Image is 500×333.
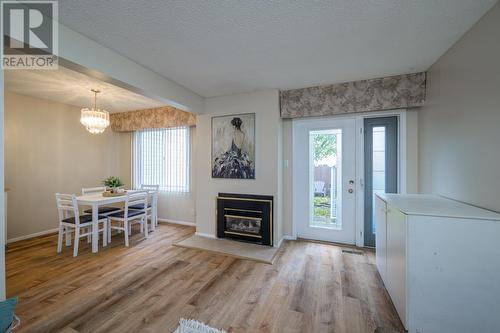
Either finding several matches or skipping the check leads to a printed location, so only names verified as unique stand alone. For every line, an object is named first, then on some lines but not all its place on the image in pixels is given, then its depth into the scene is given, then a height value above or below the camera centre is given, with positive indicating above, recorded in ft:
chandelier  10.49 +2.48
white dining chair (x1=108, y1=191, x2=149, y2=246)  10.82 -2.63
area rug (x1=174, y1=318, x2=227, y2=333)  5.10 -4.15
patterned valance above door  8.78 +3.30
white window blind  14.87 +0.62
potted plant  11.60 -1.04
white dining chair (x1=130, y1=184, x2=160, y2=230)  13.06 -2.62
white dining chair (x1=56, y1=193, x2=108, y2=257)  9.39 -2.65
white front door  10.48 -0.67
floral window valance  13.78 +3.42
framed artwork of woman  10.96 +1.11
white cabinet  4.53 -2.42
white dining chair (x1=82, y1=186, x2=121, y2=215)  11.09 -2.44
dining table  9.67 -1.80
